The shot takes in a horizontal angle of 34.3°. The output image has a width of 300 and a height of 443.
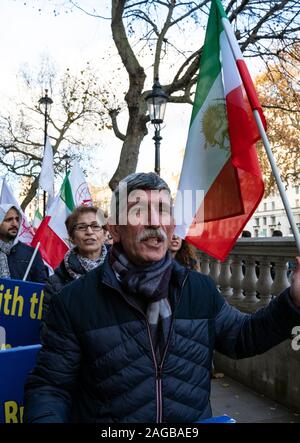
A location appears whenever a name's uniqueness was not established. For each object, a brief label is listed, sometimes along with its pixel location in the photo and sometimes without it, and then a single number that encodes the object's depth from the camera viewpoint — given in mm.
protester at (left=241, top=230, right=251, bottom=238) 9034
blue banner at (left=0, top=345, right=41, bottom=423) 2422
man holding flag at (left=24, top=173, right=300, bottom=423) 1691
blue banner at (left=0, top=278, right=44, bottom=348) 3889
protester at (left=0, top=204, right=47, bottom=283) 5363
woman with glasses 3460
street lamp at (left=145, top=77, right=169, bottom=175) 10047
